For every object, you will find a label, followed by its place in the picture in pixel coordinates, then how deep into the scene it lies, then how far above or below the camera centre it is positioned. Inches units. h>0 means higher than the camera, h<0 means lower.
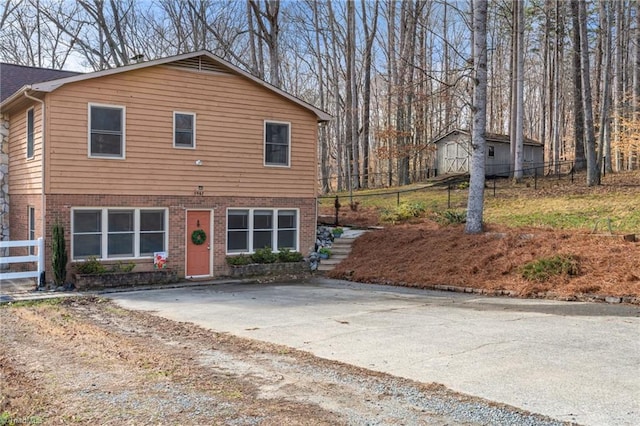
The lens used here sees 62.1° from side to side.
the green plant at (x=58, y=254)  495.5 -42.5
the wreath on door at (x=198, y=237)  589.6 -30.0
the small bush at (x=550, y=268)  445.4 -46.8
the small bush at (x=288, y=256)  636.1 -54.2
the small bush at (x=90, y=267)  509.7 -55.8
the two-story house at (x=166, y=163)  520.1 +50.4
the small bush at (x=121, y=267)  533.5 -57.9
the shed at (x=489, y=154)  1232.2 +140.3
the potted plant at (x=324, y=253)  653.3 -51.7
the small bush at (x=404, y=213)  761.6 -1.8
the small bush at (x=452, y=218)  690.8 -7.7
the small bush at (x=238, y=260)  608.4 -57.2
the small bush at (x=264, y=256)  621.9 -53.4
